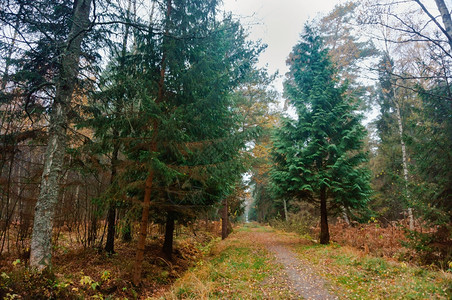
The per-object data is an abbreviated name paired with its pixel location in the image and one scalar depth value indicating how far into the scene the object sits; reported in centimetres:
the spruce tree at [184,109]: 579
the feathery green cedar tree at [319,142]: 991
